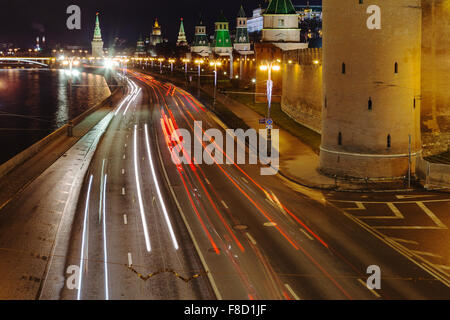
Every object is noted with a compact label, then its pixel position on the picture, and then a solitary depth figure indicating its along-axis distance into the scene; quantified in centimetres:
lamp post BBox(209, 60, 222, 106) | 14200
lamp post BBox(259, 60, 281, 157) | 4238
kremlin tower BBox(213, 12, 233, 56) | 16990
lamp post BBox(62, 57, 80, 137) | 5550
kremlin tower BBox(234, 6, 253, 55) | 16075
